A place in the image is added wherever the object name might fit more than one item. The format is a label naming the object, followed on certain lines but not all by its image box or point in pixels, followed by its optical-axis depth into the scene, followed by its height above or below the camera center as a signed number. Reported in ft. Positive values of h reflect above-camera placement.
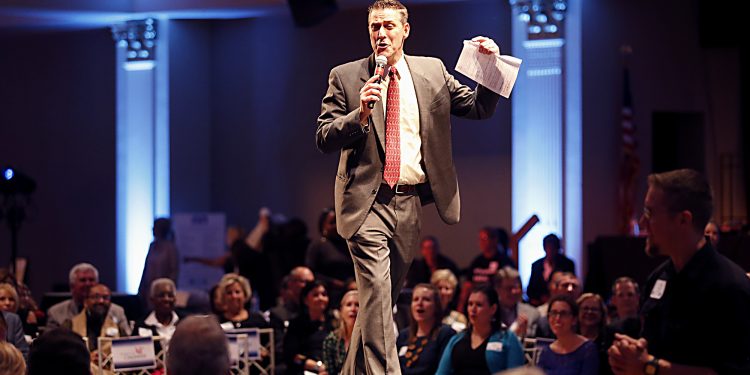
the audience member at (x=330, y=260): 51.17 -1.53
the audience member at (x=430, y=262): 52.50 -1.67
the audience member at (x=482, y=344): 34.65 -2.56
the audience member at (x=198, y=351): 14.92 -1.13
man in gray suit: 22.45 +0.47
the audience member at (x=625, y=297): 38.15 -1.89
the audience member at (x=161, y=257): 57.94 -1.63
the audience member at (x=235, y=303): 41.20 -2.14
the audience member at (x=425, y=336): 36.60 -2.55
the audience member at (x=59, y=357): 16.87 -1.33
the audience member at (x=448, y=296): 42.41 -2.11
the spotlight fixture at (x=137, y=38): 70.28 +5.82
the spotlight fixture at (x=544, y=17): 60.68 +5.59
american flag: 62.54 +1.09
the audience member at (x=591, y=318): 35.69 -2.13
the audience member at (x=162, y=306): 40.71 -2.15
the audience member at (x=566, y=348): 32.95 -2.51
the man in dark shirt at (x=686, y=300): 17.39 -0.90
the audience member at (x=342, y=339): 36.84 -2.60
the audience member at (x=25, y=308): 41.73 -2.34
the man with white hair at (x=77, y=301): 41.43 -2.15
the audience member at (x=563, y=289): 39.45 -1.85
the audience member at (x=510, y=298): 41.29 -2.08
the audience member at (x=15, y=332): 35.38 -2.32
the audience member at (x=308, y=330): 39.85 -2.67
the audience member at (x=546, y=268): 46.57 -1.67
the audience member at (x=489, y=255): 51.00 -1.42
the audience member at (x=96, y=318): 39.87 -2.36
